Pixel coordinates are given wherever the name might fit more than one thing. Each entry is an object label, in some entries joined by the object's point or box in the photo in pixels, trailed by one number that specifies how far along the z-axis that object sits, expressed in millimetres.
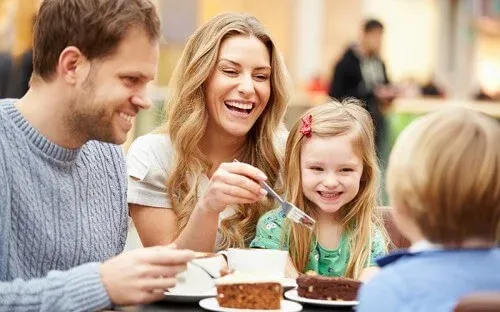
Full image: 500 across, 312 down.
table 2045
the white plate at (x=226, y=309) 2037
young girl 2729
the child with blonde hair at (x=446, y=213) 1605
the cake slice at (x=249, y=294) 2064
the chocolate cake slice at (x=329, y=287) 2170
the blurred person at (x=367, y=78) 9742
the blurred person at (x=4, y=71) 8852
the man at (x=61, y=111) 2111
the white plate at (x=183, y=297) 2143
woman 2906
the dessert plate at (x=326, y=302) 2141
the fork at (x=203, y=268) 2164
